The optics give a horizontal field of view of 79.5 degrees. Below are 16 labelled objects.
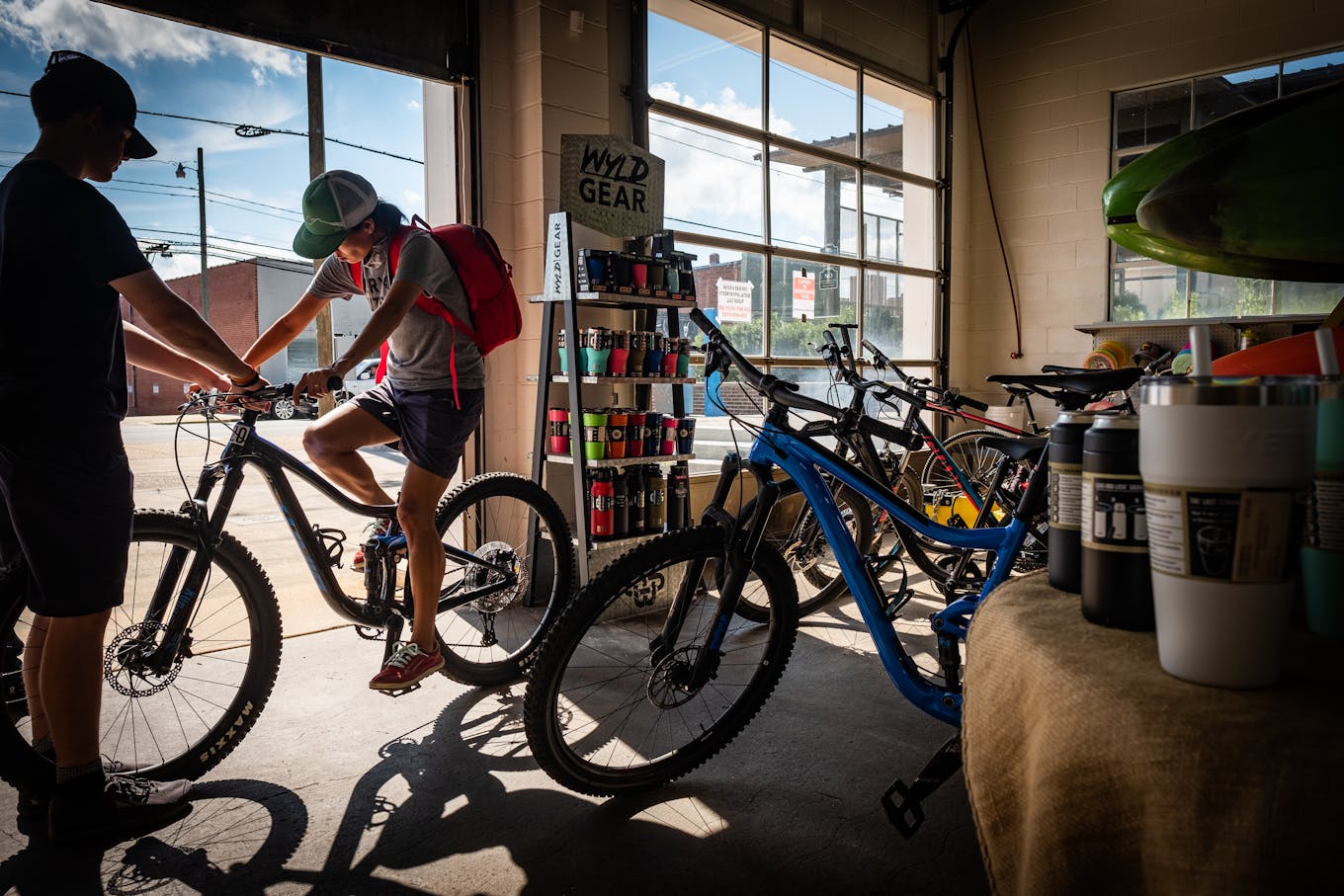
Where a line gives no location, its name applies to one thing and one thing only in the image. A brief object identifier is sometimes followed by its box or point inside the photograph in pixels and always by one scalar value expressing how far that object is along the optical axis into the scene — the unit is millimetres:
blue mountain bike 1873
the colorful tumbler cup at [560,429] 3504
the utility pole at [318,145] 6090
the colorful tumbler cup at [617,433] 3406
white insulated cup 553
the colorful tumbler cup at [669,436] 3646
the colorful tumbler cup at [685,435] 3730
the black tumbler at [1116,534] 705
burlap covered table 488
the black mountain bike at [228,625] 1992
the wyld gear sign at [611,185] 3441
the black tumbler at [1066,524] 860
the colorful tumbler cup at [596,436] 3371
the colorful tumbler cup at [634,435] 3488
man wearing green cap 2332
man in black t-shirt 1656
